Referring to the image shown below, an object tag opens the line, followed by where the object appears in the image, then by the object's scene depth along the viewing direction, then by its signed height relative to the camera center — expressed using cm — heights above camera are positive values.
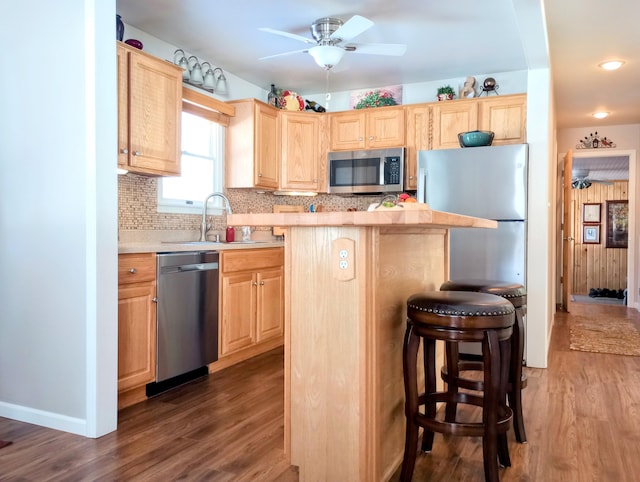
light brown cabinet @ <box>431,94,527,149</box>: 396 +94
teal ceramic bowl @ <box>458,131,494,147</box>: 379 +73
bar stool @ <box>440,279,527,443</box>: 218 -55
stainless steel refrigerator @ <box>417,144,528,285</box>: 360 +22
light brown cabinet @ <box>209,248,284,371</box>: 338 -54
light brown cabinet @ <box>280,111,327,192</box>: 457 +75
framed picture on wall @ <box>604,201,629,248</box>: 955 +17
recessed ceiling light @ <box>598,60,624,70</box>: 397 +138
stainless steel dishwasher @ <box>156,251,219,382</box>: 287 -51
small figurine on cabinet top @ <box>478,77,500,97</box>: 419 +126
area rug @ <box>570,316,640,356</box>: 417 -99
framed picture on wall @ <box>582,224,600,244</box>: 975 -2
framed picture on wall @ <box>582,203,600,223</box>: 980 +40
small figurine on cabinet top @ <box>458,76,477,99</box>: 425 +125
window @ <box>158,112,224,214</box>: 374 +49
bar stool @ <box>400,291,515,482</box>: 169 -40
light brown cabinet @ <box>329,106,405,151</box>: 443 +95
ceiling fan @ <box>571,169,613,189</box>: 918 +101
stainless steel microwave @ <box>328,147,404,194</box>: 437 +55
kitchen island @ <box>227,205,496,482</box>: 167 -39
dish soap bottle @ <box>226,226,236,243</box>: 420 -4
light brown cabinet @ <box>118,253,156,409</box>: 260 -53
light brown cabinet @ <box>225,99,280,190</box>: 424 +74
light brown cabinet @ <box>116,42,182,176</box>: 296 +75
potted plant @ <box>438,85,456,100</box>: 430 +123
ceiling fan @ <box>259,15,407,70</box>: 309 +119
